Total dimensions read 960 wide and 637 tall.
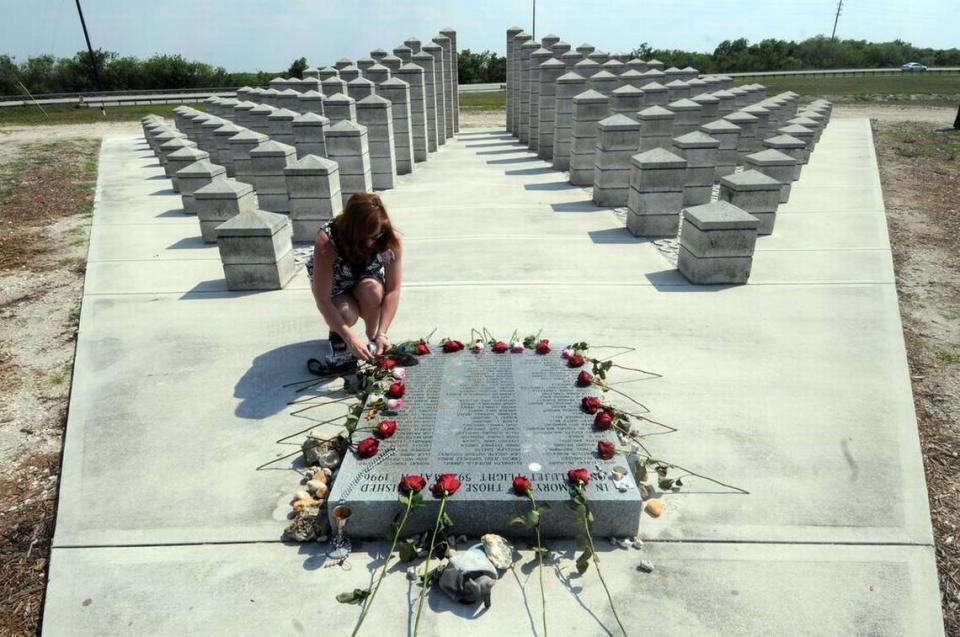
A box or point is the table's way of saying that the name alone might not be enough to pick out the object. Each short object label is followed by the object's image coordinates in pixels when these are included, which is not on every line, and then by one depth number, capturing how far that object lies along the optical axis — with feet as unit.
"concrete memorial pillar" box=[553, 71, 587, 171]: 43.47
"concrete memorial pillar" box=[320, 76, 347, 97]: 48.06
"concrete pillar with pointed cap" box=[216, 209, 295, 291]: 21.57
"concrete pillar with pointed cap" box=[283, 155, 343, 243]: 27.76
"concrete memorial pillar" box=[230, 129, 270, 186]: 36.04
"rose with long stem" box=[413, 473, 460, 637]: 10.22
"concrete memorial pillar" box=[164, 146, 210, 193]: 36.35
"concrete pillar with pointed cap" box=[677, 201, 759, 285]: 21.36
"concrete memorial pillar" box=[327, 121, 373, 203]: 33.99
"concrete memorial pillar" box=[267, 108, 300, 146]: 39.40
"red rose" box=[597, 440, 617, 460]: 11.33
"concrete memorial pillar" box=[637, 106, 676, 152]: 35.27
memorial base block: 10.55
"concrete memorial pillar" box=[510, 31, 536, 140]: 63.31
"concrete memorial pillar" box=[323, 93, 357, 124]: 39.17
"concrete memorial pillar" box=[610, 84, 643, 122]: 39.86
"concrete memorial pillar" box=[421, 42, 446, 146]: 60.39
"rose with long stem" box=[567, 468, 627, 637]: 9.79
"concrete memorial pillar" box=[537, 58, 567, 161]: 49.03
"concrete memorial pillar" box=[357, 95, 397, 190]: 39.40
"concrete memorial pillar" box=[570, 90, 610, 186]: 38.37
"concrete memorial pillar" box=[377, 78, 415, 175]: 43.75
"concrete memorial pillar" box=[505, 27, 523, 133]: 66.85
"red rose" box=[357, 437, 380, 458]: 11.50
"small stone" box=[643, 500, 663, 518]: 11.25
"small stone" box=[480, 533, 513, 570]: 10.02
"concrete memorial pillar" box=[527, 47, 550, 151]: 54.24
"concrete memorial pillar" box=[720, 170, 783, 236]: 26.76
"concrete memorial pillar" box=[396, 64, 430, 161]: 49.21
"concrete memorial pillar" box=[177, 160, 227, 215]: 32.89
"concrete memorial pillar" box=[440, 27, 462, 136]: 70.74
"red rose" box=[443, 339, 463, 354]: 15.47
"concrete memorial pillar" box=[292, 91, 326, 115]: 43.88
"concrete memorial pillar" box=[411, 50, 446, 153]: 54.80
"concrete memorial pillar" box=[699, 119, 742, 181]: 34.99
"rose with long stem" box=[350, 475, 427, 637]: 9.98
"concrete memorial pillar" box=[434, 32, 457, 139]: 66.44
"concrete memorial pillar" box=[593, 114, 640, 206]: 32.32
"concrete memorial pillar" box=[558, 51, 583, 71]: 58.54
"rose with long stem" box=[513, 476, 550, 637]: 10.07
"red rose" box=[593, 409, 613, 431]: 12.13
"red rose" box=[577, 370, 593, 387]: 13.89
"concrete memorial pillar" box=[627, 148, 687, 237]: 27.45
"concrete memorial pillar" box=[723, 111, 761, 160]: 38.73
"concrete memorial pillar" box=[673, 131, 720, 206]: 30.78
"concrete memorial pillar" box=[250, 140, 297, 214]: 32.45
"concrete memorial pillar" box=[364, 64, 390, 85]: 52.85
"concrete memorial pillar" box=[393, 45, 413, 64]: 65.63
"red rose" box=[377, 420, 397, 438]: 12.09
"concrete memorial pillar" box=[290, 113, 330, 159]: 35.01
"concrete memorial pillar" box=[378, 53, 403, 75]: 59.26
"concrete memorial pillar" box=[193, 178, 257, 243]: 27.94
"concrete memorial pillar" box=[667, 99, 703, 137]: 38.86
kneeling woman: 14.11
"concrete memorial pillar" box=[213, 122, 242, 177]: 40.55
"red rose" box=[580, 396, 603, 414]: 12.76
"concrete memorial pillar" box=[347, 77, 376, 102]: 45.18
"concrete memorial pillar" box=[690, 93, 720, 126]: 41.78
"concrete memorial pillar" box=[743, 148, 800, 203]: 30.63
